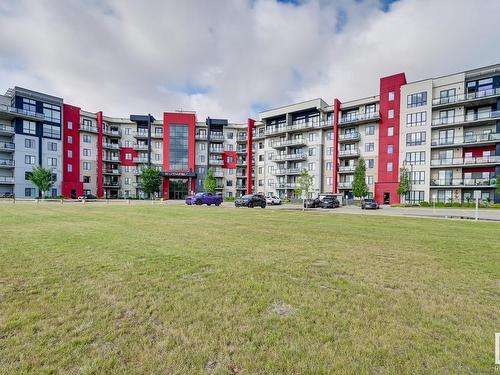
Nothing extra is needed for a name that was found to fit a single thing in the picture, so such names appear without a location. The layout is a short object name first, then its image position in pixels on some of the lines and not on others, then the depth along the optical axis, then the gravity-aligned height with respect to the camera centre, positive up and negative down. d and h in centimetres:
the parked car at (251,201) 3547 -209
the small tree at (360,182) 4944 +106
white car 4829 -262
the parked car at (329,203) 4072 -252
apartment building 4300 +936
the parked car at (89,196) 5966 -286
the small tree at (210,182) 6544 +94
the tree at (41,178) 5106 +111
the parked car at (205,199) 3819 -201
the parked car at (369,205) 3778 -255
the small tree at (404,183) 4505 +89
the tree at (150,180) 6331 +121
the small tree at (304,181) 3997 +91
